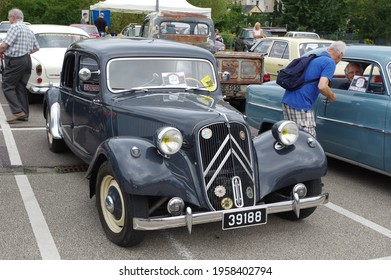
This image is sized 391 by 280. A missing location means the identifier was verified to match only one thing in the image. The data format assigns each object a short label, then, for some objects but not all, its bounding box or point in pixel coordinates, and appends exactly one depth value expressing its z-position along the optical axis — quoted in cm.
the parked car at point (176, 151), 388
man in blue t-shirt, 552
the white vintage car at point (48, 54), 994
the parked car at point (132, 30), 1802
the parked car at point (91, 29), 2083
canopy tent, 1855
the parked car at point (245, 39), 2334
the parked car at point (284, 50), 1143
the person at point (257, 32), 1795
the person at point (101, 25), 2148
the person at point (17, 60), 837
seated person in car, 623
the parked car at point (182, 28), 1312
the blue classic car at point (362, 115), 557
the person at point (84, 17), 2568
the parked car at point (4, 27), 2228
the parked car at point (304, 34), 2442
